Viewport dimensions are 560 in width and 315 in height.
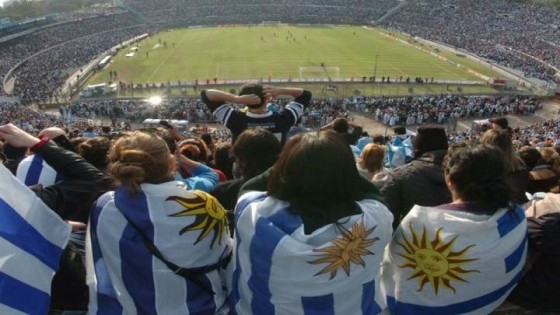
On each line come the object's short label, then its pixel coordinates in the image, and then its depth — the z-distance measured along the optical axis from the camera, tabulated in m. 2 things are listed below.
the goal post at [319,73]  38.06
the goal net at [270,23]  69.85
